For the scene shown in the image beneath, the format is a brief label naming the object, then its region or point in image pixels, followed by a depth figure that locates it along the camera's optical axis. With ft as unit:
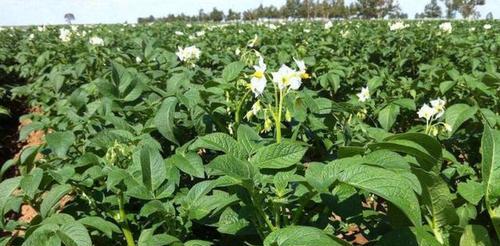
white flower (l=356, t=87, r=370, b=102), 9.78
